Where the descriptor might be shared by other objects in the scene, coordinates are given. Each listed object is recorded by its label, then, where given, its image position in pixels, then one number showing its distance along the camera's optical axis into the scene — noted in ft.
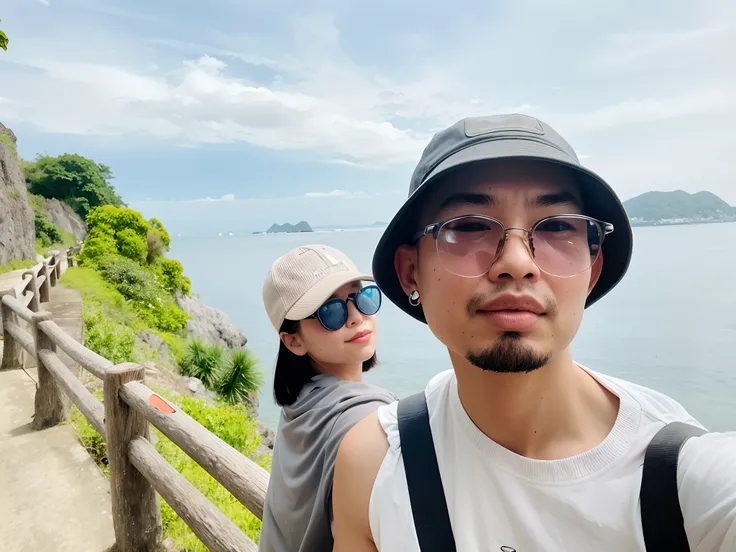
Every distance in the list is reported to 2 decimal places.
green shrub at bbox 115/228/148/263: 61.98
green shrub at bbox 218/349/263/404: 41.33
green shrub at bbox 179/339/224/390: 41.14
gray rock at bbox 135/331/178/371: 36.45
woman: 3.83
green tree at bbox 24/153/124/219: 100.63
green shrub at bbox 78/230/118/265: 59.06
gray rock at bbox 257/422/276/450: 35.29
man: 2.48
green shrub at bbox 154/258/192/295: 62.90
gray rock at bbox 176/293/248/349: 63.05
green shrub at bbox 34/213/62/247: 80.69
